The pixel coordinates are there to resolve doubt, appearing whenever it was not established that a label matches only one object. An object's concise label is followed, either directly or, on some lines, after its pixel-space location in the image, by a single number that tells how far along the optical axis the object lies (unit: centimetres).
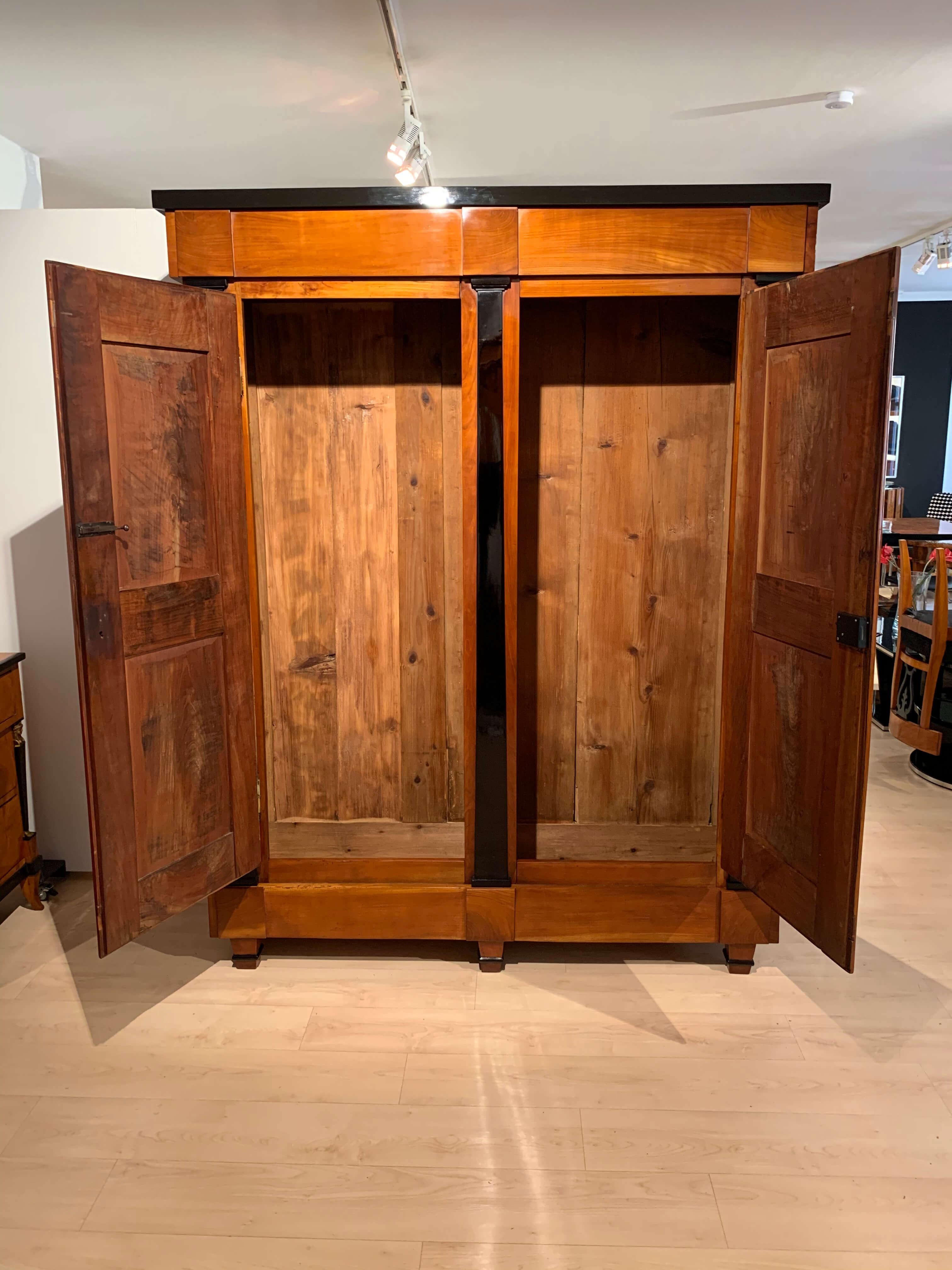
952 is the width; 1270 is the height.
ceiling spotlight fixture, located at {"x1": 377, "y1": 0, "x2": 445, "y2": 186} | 313
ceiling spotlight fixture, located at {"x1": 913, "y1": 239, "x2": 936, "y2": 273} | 668
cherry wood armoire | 234
